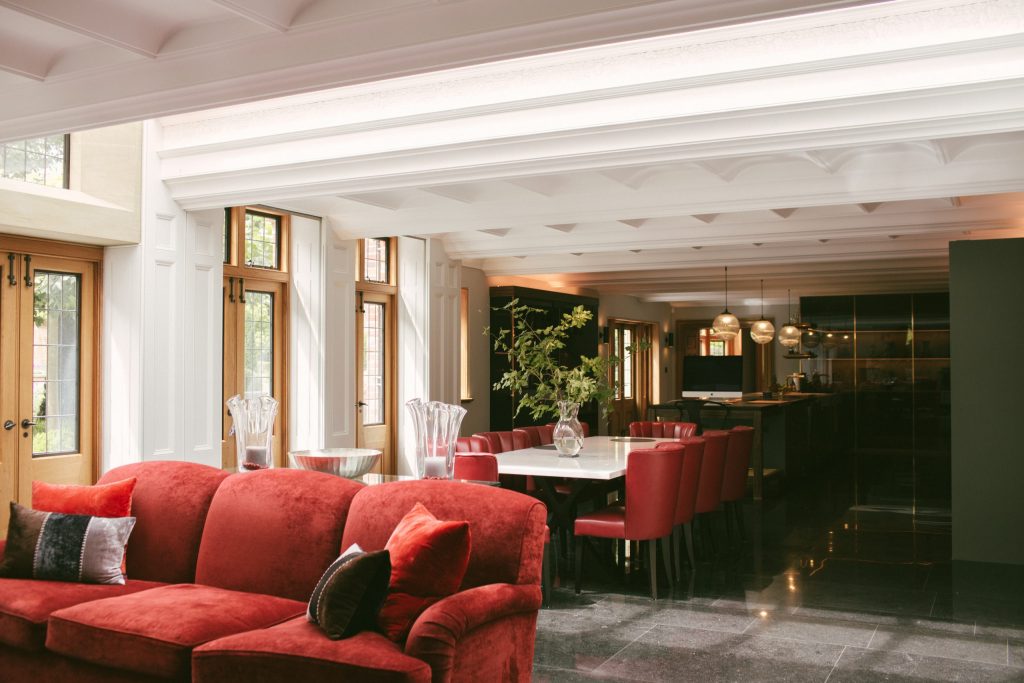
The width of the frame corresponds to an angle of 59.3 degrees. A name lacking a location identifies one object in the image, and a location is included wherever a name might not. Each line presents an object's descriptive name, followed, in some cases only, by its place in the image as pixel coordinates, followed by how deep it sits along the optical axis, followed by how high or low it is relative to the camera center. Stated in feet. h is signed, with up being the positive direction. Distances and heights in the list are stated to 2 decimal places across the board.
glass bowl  14.14 -1.30
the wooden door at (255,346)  24.49 +1.01
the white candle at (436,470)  13.24 -1.33
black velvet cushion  9.92 -2.37
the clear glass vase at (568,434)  20.70 -1.29
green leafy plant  20.08 +0.07
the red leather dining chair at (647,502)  17.84 -2.49
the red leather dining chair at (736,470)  23.35 -2.48
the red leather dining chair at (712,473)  21.01 -2.29
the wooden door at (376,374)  29.50 +0.21
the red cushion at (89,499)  13.37 -1.73
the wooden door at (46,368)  19.13 +0.37
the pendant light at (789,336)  45.55 +2.01
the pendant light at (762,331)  45.32 +2.26
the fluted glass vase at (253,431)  14.83 -0.82
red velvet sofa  9.73 -2.78
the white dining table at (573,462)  17.86 -1.80
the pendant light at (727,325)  42.01 +2.40
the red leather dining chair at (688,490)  19.07 -2.43
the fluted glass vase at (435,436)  13.21 -0.84
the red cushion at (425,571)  10.20 -2.19
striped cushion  12.69 -2.35
